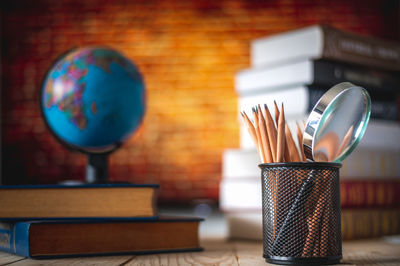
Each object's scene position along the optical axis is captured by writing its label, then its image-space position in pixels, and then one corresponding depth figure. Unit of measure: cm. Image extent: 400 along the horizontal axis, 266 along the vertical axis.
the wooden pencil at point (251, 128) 84
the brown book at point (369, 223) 123
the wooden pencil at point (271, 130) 82
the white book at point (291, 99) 120
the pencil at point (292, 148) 85
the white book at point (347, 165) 126
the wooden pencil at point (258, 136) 83
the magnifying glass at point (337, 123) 77
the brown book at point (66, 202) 95
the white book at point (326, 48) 122
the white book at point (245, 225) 124
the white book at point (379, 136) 131
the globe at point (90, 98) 105
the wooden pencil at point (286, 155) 84
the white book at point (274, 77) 121
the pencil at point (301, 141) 85
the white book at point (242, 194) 124
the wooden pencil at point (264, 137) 82
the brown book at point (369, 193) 124
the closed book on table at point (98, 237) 90
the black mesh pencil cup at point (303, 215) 78
